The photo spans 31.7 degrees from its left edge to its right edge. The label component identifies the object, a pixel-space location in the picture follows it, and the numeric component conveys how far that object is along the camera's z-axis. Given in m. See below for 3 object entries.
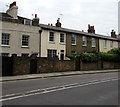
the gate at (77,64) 28.80
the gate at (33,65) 22.64
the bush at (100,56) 29.85
